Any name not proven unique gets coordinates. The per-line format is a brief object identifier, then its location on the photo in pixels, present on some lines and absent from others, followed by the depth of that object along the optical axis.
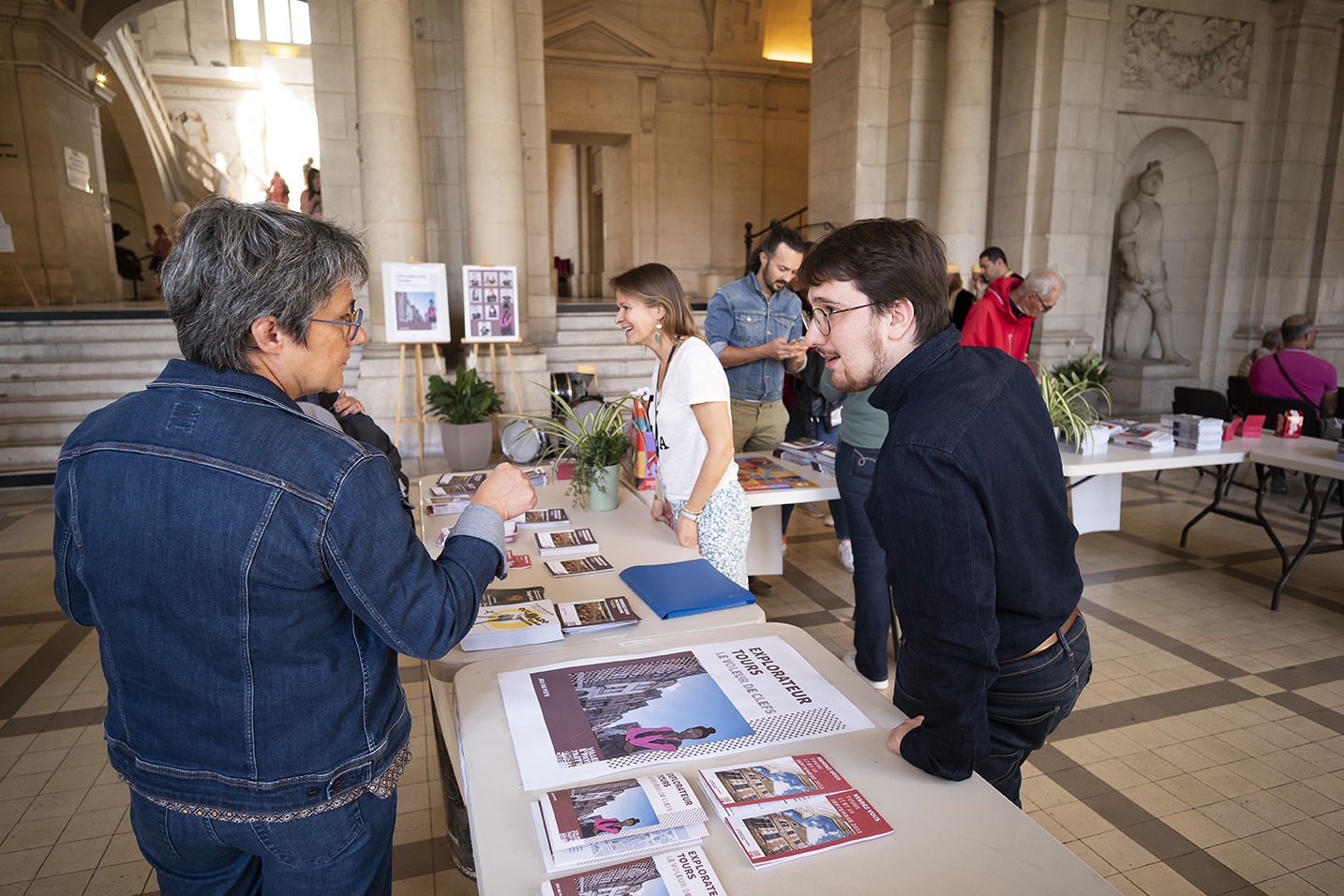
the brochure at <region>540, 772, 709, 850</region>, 1.14
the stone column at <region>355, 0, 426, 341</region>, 7.17
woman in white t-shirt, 2.54
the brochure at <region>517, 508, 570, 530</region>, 2.74
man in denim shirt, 3.99
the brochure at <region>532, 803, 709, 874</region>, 1.09
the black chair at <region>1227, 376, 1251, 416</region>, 6.47
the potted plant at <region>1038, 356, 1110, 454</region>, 4.16
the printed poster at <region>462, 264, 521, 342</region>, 7.40
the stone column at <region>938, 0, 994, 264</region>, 8.84
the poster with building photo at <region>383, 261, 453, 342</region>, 7.09
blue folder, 1.95
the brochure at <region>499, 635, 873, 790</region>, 1.35
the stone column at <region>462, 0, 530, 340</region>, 7.42
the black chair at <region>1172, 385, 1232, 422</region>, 6.04
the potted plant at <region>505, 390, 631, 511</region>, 2.90
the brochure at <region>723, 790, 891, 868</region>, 1.12
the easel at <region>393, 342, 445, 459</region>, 7.12
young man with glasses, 1.20
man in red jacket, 4.84
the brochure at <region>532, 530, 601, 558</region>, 2.45
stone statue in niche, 9.98
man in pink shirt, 5.87
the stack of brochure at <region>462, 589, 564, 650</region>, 1.78
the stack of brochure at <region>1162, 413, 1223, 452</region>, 4.36
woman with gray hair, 1.05
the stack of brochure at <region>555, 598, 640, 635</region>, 1.84
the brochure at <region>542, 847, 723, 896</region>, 1.04
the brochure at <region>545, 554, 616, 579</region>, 2.27
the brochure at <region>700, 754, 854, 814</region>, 1.21
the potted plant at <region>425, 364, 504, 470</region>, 7.06
